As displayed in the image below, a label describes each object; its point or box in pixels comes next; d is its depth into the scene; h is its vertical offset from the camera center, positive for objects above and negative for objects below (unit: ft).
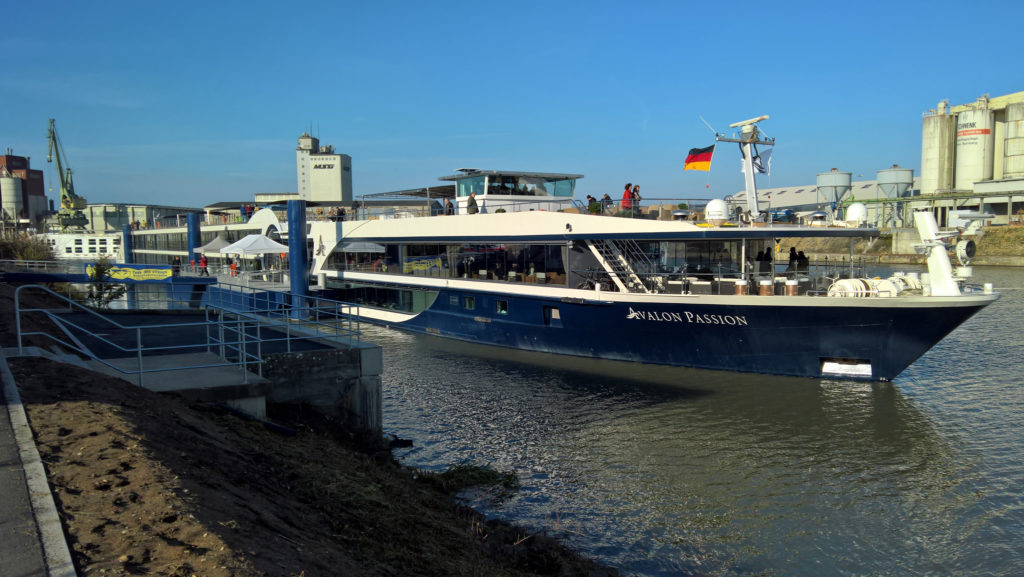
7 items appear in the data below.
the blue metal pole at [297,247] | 86.74 +0.44
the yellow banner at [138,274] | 92.58 -3.07
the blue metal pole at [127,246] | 164.35 +1.45
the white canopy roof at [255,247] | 85.76 +0.53
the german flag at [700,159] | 60.90 +7.85
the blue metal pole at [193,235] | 127.13 +3.11
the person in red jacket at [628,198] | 62.87 +4.61
